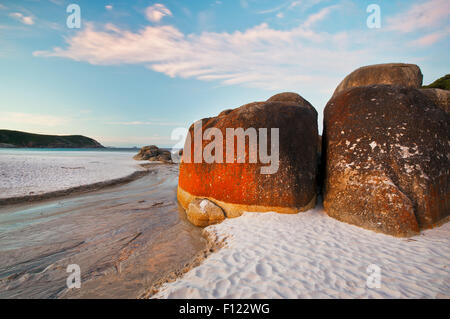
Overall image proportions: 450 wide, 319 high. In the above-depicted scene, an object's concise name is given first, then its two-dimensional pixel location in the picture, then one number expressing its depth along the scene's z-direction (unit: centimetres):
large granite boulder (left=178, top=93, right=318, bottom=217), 515
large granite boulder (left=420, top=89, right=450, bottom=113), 549
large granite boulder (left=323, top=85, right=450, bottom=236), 417
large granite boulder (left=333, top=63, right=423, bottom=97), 760
